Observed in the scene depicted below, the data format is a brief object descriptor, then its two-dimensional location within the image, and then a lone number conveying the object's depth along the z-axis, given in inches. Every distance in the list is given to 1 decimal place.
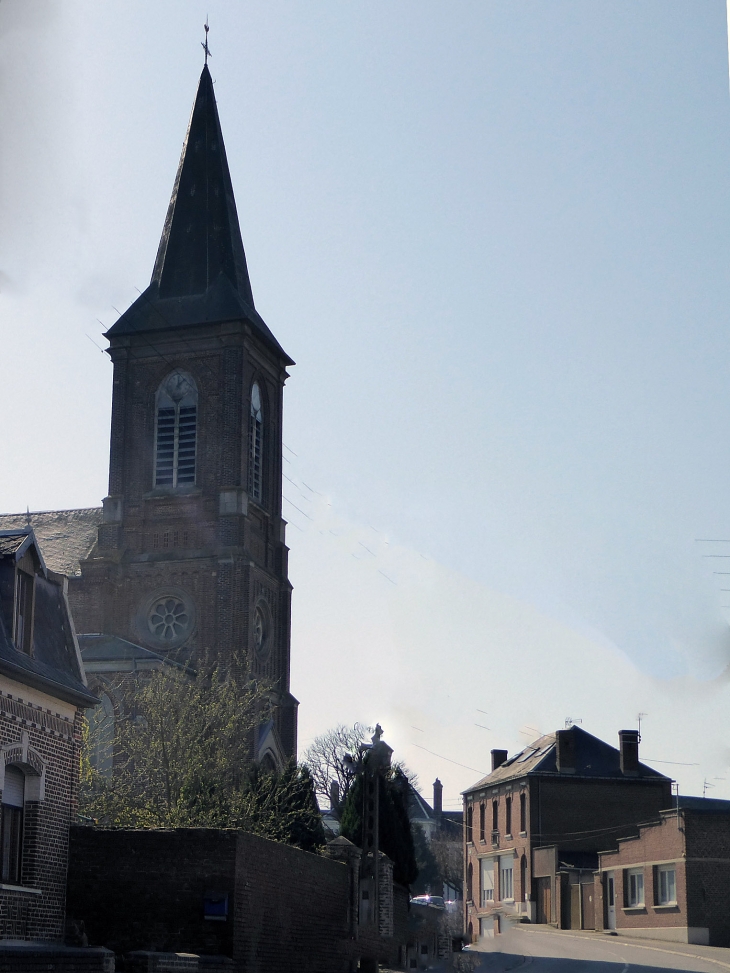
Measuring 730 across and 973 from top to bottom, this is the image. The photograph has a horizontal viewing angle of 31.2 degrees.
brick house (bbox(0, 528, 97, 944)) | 684.7
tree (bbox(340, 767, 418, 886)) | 1533.0
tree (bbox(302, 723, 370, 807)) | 2856.8
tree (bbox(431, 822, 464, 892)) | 3715.6
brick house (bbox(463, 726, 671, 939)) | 2333.9
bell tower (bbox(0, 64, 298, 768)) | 1891.0
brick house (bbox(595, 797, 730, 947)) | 1678.2
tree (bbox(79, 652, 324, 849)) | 930.7
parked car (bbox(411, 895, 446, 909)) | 2307.3
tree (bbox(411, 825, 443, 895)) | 3622.0
